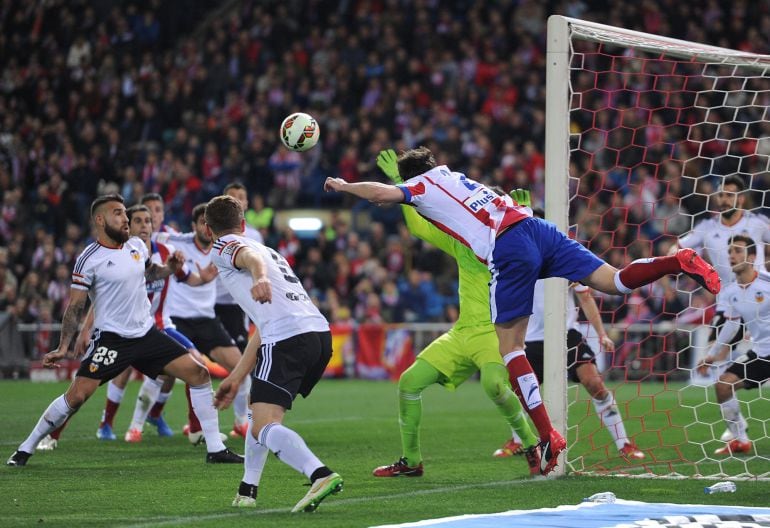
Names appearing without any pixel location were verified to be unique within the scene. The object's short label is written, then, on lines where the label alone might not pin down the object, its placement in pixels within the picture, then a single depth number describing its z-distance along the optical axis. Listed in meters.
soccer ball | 18.59
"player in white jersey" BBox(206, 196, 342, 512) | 13.59
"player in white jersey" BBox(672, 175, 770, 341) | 23.20
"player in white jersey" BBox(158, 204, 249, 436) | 23.91
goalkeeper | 17.72
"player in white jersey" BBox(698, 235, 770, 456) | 21.91
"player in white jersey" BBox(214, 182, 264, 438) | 24.53
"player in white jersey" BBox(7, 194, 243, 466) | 18.73
